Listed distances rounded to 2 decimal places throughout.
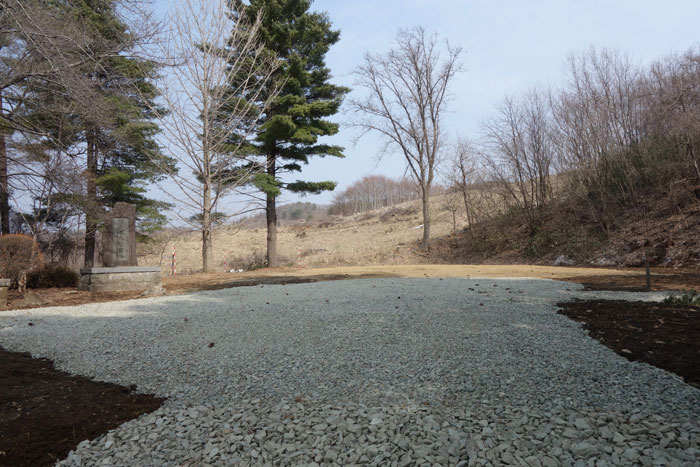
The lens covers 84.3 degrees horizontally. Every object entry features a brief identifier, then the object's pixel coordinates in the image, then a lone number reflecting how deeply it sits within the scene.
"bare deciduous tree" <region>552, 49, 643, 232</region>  13.78
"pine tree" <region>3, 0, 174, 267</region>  7.69
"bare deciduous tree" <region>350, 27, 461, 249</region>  20.23
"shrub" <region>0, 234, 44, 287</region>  9.29
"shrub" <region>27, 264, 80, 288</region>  10.34
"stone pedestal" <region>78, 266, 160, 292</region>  9.62
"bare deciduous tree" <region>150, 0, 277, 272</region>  13.67
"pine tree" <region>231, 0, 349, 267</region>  15.29
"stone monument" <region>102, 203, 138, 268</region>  10.45
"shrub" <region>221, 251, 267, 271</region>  17.00
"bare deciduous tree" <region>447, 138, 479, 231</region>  19.20
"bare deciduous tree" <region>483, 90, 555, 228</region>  15.98
